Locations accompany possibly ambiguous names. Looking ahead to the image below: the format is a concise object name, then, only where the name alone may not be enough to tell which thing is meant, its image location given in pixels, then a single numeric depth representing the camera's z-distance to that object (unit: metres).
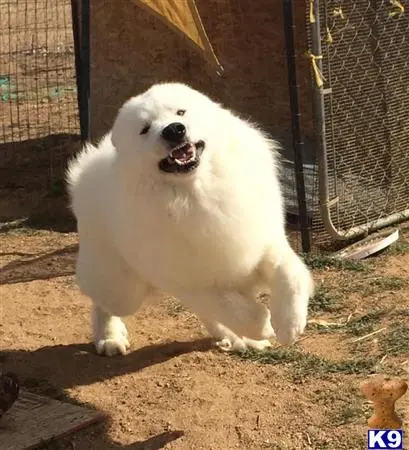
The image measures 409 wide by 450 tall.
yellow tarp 5.62
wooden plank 3.99
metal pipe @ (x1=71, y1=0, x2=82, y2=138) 7.60
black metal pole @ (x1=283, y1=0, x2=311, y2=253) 5.86
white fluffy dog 3.73
